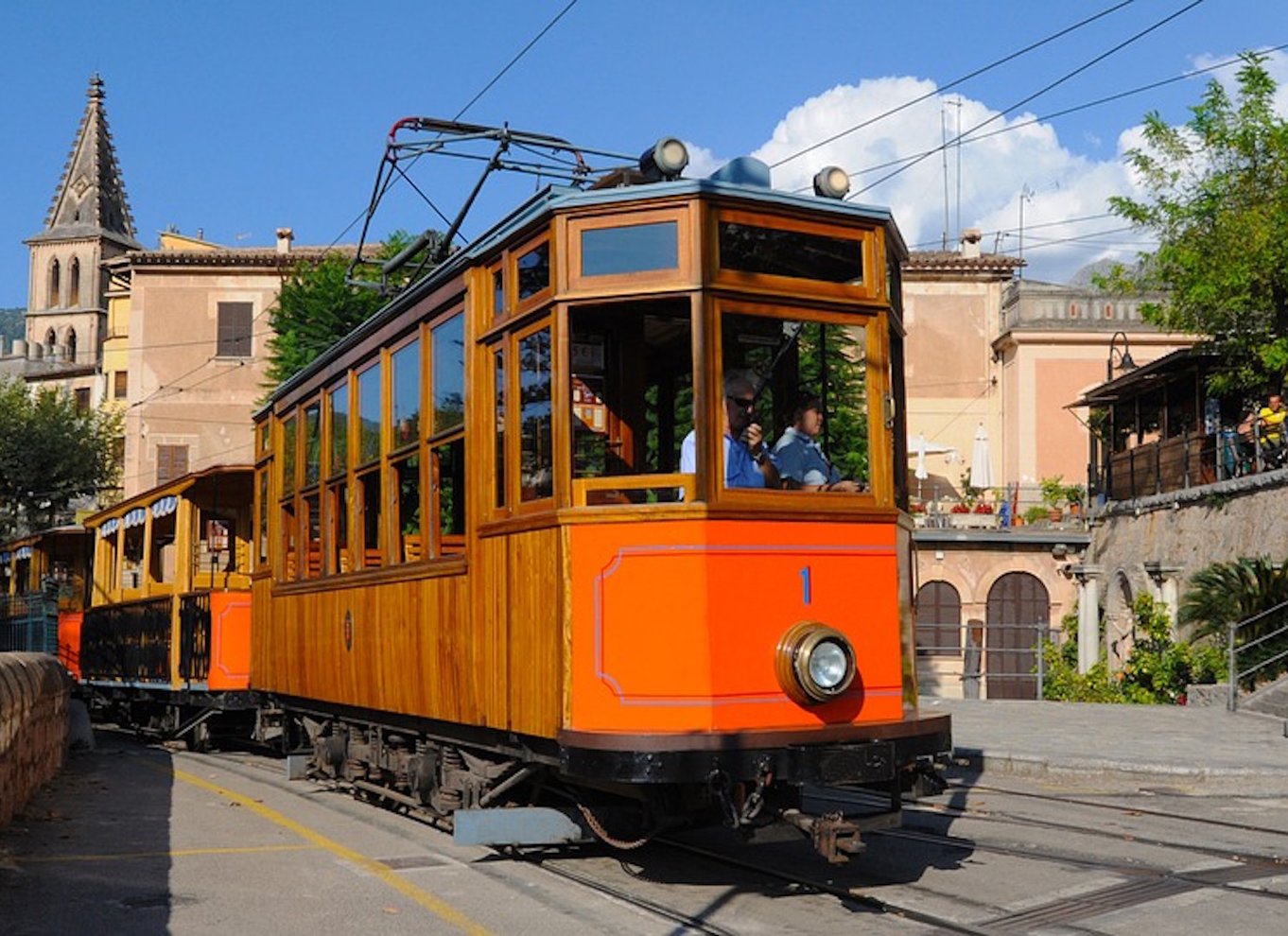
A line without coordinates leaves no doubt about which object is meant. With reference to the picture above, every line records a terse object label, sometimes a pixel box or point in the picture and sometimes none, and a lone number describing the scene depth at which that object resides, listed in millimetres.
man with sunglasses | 7617
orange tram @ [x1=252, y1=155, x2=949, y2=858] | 7379
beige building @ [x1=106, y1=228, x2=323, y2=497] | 52219
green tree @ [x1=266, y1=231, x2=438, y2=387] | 37062
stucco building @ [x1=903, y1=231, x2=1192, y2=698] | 38625
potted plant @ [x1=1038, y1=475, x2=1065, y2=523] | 41125
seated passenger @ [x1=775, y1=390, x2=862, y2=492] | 7945
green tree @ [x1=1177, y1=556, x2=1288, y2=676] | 21578
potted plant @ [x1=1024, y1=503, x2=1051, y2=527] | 40062
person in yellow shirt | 25312
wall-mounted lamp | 32606
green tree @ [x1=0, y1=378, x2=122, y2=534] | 47438
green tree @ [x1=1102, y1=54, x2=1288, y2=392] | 23500
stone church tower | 103812
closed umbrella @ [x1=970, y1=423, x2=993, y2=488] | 42188
